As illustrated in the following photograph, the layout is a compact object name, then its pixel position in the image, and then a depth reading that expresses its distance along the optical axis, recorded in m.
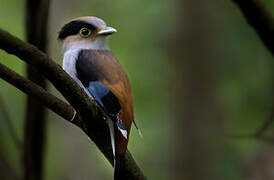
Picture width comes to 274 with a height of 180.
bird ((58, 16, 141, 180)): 5.27
